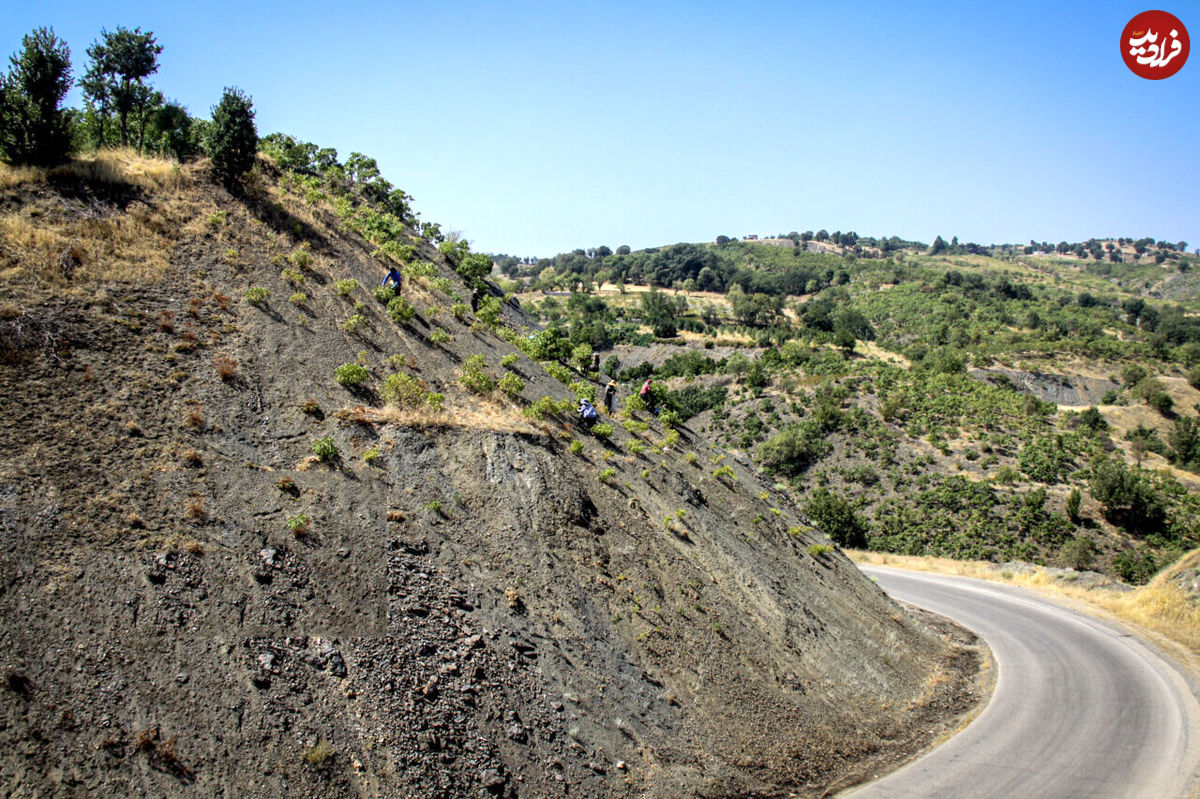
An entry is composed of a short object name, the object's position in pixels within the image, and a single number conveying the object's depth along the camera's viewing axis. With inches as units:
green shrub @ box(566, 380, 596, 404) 881.6
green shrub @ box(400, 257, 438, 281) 952.3
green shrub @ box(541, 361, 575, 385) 948.0
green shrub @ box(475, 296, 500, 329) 979.3
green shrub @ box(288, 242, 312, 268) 792.3
